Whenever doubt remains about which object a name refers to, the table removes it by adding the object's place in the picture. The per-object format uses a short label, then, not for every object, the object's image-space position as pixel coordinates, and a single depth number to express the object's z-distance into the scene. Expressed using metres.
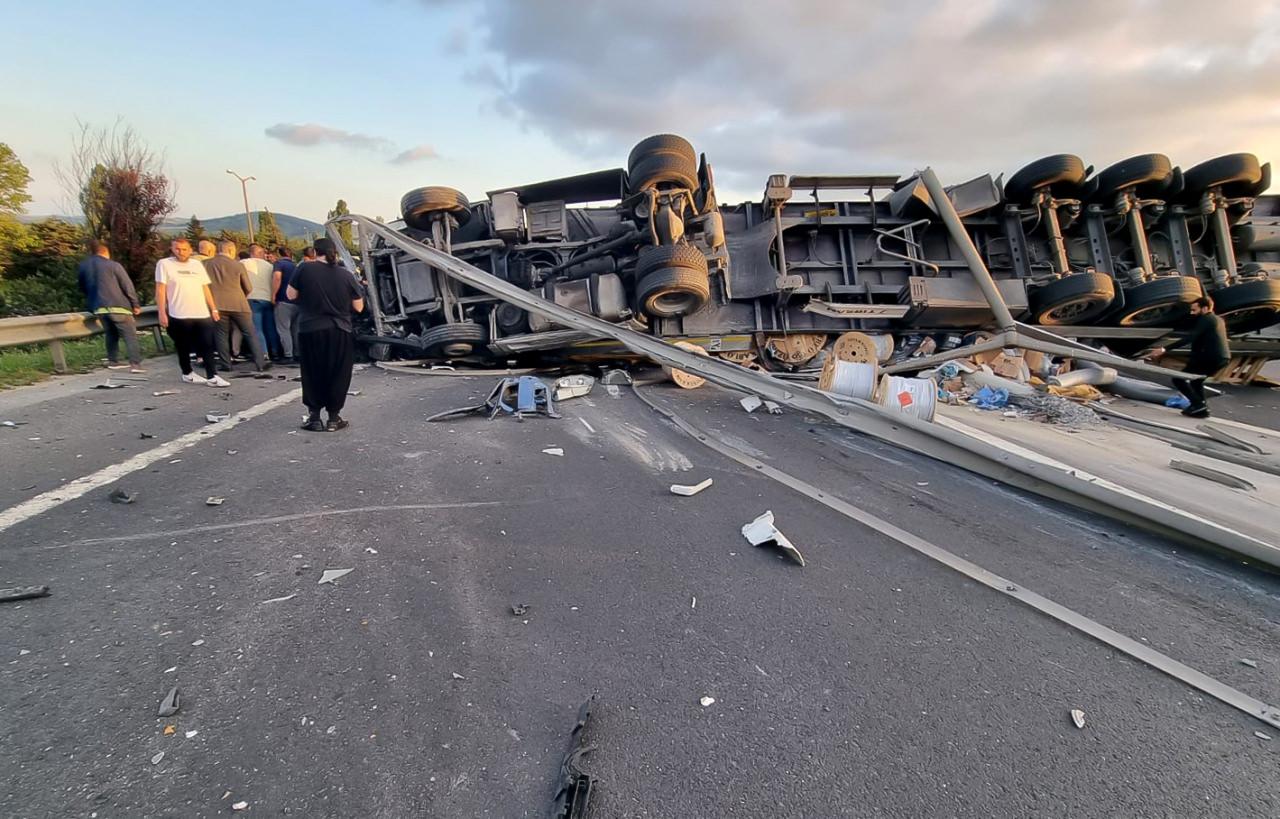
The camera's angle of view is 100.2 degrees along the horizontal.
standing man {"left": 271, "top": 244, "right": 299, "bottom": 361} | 7.16
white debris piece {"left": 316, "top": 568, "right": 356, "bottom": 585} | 2.01
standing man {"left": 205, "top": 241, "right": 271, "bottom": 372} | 6.31
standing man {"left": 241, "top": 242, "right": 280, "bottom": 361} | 7.19
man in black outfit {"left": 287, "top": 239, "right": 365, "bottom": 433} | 3.99
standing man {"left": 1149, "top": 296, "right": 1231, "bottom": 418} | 6.61
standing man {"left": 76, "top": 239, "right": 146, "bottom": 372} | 5.80
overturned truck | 6.56
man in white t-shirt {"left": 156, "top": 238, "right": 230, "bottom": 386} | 5.42
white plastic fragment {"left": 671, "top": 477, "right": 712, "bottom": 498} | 2.99
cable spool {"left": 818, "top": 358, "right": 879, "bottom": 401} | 4.67
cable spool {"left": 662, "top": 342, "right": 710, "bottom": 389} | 5.96
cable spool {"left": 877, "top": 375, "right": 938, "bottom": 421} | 4.09
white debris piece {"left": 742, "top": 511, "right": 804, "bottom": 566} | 2.28
